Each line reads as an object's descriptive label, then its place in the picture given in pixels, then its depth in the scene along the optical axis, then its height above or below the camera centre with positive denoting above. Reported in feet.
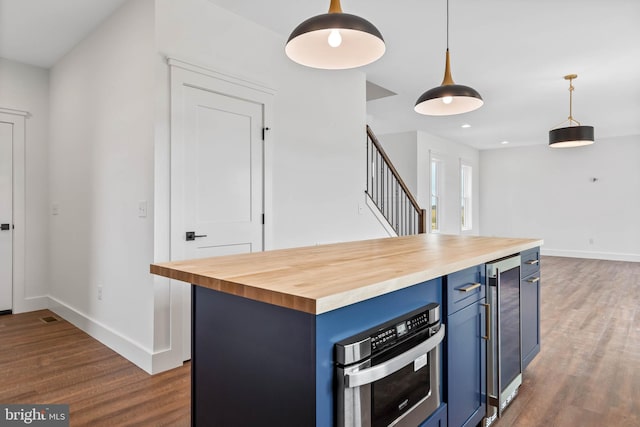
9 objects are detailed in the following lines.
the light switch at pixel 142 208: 8.77 +0.12
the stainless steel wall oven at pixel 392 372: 3.66 -1.67
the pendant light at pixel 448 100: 7.81 +2.46
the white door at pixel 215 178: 9.01 +0.90
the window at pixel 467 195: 31.21 +1.52
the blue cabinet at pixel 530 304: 7.99 -1.94
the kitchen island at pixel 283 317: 3.54 -1.10
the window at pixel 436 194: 26.50 +1.38
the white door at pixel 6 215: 13.14 -0.05
